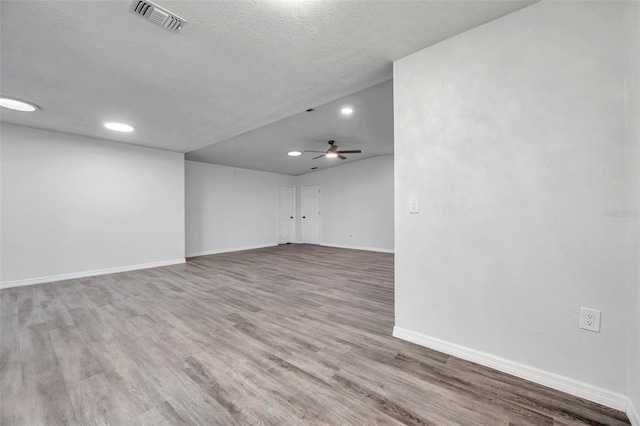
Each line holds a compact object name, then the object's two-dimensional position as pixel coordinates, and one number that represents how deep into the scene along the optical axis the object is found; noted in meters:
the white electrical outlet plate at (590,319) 1.40
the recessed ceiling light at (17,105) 2.79
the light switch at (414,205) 2.03
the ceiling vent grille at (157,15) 1.53
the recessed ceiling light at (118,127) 3.69
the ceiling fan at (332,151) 5.32
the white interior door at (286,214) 8.95
